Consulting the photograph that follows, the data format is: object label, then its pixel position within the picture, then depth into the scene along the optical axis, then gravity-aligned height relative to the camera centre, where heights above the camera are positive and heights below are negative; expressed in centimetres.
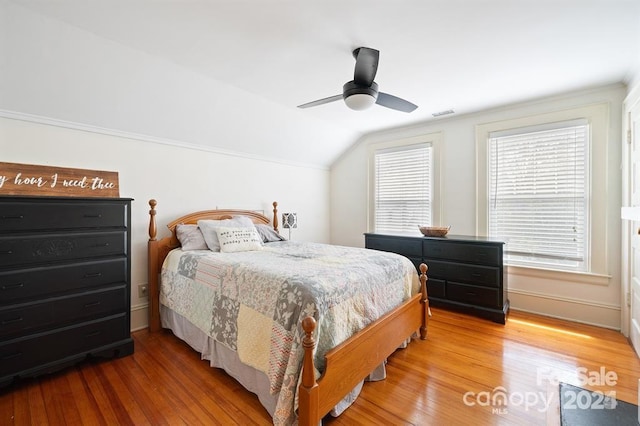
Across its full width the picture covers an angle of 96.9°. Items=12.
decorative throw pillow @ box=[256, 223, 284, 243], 346 -28
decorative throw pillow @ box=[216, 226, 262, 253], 278 -29
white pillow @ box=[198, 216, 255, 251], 282 -15
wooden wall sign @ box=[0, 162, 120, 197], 211 +24
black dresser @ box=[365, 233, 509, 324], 303 -67
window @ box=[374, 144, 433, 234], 412 +36
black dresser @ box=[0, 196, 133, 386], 186 -52
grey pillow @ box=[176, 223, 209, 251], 280 -27
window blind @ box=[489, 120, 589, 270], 303 +22
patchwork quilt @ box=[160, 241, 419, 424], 154 -58
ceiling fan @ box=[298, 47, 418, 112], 189 +92
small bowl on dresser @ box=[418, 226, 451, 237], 350 -23
